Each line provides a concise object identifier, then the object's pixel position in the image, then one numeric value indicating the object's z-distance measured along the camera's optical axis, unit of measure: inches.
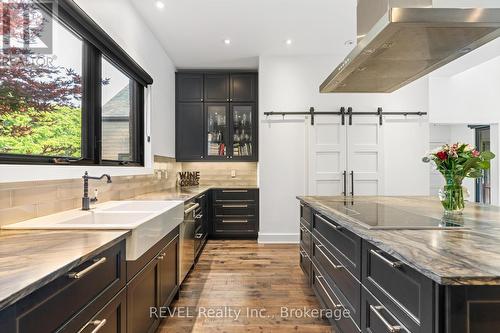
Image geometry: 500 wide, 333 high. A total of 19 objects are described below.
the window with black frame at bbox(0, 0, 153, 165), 67.7
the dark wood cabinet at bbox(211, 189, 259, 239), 193.0
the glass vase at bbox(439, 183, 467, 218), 73.8
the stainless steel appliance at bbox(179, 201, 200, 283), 110.5
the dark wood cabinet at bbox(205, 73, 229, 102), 203.6
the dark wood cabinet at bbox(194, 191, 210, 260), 145.9
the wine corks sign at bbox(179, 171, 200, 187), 196.7
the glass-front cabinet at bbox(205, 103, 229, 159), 204.5
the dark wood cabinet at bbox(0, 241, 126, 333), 32.6
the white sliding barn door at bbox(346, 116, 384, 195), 184.9
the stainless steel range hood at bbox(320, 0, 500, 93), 59.0
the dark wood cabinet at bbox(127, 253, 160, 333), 63.8
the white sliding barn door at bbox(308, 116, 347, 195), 184.7
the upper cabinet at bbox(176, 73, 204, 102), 204.1
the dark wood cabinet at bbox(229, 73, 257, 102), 203.5
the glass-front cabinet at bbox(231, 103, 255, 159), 203.8
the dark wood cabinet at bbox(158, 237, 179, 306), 86.4
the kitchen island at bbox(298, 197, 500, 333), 34.2
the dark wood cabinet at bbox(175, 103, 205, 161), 204.2
